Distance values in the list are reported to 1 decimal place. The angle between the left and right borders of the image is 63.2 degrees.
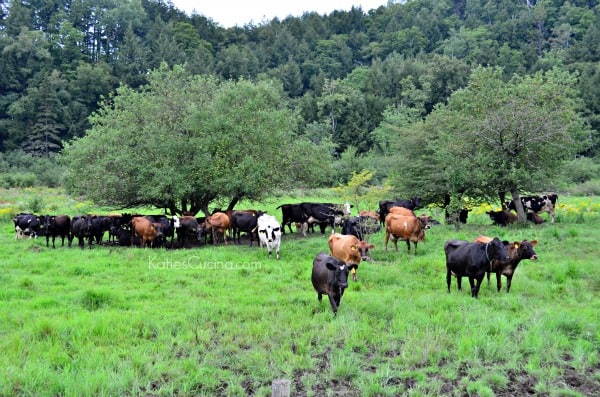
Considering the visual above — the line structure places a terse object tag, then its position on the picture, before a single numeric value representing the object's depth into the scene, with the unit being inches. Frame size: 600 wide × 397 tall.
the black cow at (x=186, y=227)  796.0
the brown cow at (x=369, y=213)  853.2
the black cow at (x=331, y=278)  395.9
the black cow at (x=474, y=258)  438.3
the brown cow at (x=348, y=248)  524.1
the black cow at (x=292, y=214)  909.8
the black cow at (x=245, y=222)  814.5
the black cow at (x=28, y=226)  861.8
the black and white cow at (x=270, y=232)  682.2
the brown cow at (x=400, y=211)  761.0
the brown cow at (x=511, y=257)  454.3
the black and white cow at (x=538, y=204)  928.2
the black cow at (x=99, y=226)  800.3
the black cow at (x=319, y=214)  903.7
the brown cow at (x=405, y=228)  669.9
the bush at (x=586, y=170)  1768.9
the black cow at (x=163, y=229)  774.2
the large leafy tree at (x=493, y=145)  830.9
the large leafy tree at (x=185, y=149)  810.8
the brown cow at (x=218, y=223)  824.9
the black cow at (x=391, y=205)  989.8
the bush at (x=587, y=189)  1603.1
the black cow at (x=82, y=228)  788.6
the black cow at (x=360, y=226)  717.3
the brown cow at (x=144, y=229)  786.2
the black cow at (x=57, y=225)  808.9
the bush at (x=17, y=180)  1914.4
